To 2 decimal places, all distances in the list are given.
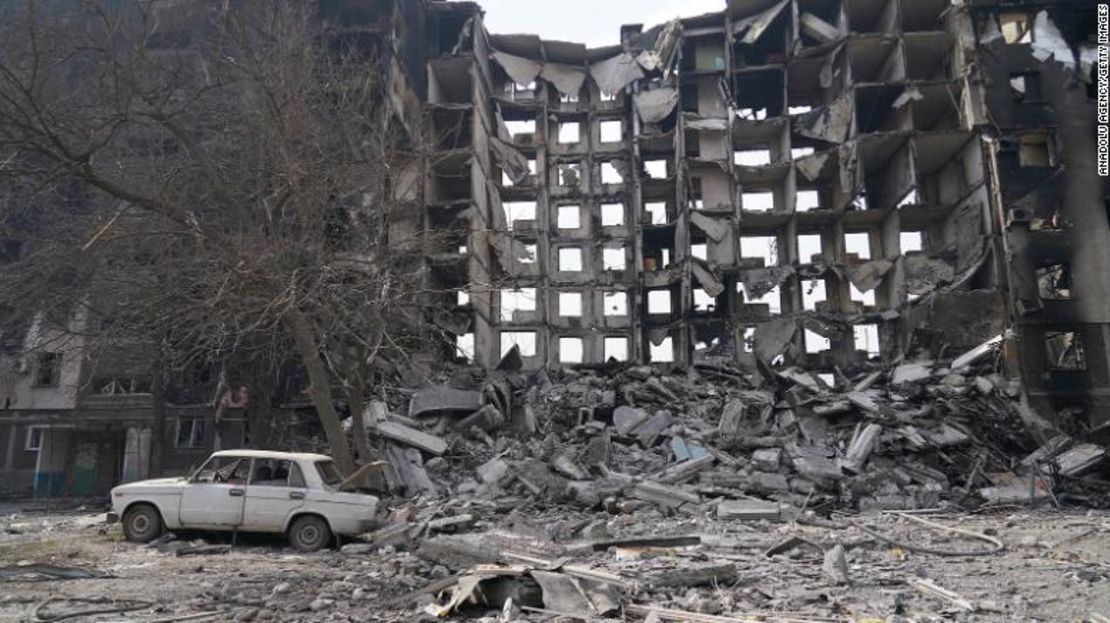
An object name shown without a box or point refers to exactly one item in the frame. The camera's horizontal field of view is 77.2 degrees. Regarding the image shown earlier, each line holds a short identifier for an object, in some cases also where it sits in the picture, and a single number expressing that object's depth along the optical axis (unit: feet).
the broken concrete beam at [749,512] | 46.47
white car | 35.29
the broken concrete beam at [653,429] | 71.15
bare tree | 39.96
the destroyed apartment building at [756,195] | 88.74
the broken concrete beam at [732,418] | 72.28
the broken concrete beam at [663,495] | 50.78
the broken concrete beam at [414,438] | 67.72
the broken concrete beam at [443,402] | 77.05
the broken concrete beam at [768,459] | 60.82
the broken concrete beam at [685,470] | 58.18
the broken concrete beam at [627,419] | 74.43
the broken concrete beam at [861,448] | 61.59
